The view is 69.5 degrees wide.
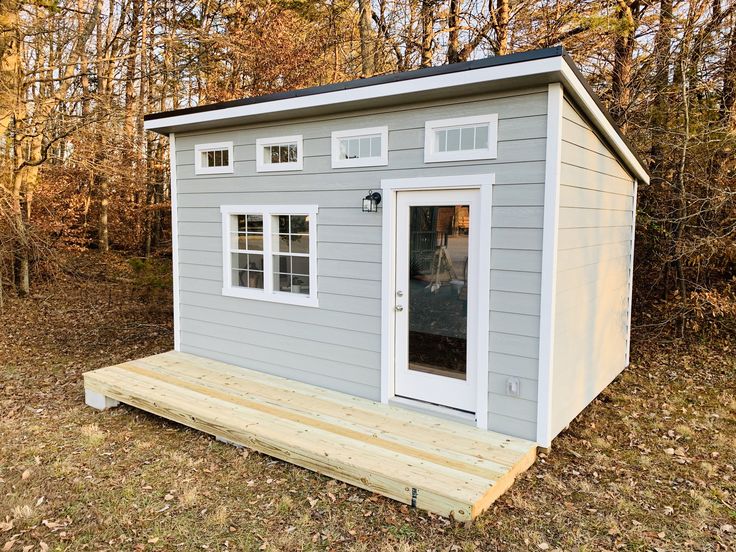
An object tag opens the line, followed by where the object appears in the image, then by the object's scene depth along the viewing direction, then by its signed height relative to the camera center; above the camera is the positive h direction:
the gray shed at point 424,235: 3.70 -0.07
